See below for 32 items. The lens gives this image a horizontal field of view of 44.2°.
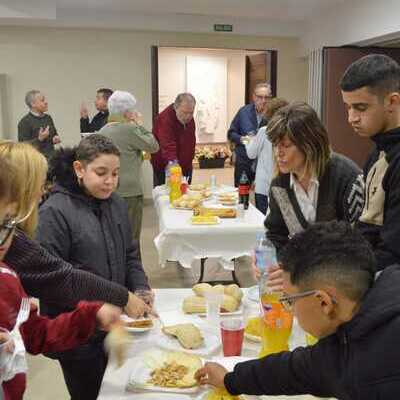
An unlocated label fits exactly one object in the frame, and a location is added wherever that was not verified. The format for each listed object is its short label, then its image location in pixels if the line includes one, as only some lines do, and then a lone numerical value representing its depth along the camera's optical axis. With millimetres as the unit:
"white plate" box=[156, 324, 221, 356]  1427
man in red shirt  4648
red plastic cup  1386
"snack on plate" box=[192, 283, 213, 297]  1744
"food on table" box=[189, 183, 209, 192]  4238
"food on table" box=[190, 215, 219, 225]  3070
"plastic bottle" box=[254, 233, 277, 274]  1683
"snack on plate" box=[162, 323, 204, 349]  1441
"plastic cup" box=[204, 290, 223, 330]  1614
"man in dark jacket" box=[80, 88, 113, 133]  5754
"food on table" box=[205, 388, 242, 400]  1161
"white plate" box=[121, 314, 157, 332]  1523
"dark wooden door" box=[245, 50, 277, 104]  7727
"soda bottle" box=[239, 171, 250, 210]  3480
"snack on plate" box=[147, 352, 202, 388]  1231
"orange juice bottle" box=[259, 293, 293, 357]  1373
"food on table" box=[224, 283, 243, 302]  1763
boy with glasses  863
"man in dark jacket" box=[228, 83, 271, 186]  5199
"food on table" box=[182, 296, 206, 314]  1690
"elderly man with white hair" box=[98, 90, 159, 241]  3816
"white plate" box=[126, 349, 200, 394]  1209
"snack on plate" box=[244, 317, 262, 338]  1517
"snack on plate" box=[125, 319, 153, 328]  1546
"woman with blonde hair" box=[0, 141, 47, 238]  1124
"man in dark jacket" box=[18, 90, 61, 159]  5496
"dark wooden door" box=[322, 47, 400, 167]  6293
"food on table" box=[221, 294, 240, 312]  1688
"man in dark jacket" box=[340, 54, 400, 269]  1361
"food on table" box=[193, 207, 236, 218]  3275
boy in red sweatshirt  1143
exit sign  7258
